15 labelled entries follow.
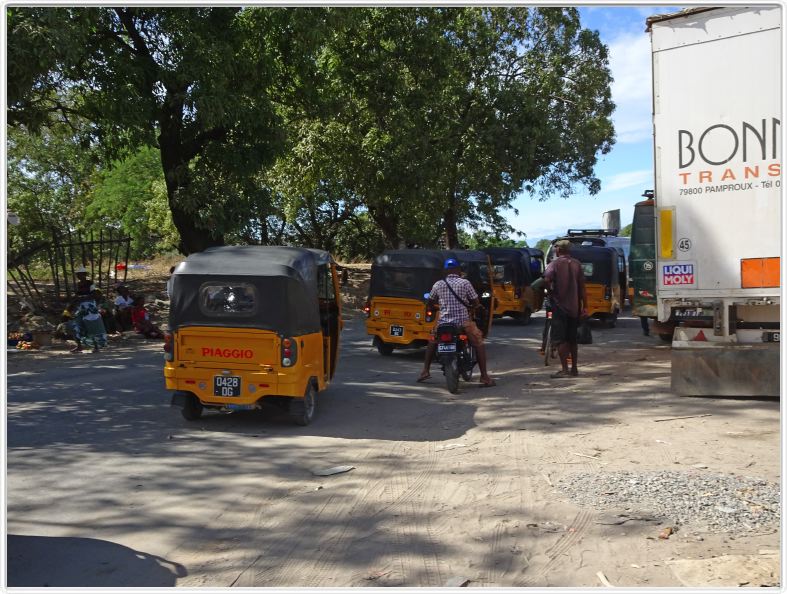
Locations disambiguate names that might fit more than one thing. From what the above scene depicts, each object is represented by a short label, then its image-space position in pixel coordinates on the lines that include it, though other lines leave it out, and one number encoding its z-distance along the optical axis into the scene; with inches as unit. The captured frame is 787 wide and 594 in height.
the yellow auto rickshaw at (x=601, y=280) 828.6
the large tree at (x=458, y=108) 976.3
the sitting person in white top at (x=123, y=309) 783.1
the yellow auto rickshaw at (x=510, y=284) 892.6
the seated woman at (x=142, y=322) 759.7
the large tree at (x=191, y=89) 608.1
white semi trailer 357.1
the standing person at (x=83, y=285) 672.2
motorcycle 442.9
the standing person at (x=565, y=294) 464.8
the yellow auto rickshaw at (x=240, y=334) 345.7
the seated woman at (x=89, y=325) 661.9
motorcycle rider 447.2
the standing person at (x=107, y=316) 756.0
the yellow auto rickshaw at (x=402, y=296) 593.6
